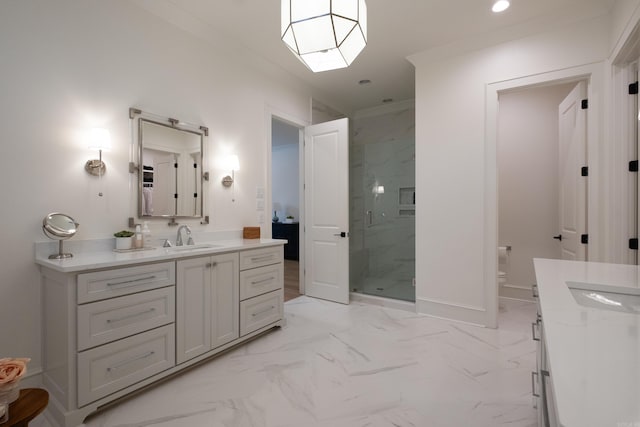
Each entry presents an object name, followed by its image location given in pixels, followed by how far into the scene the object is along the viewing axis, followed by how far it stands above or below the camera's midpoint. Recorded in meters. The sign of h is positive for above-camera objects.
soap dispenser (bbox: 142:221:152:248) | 2.30 -0.17
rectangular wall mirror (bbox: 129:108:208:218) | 2.38 +0.39
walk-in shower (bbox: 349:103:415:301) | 4.59 +0.23
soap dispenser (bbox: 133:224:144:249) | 2.23 -0.19
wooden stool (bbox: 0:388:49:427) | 1.16 -0.77
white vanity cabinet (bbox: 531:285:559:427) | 0.79 -0.55
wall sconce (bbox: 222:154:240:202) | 3.00 +0.46
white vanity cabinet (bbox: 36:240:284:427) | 1.63 -0.66
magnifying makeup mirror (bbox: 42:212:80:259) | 1.85 -0.09
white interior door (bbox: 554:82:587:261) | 2.72 +0.39
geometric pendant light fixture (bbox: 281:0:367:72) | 1.43 +0.90
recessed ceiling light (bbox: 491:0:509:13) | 2.49 +1.71
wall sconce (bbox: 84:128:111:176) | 2.05 +0.46
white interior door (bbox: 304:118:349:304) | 3.71 +0.03
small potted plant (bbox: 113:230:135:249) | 2.14 -0.19
